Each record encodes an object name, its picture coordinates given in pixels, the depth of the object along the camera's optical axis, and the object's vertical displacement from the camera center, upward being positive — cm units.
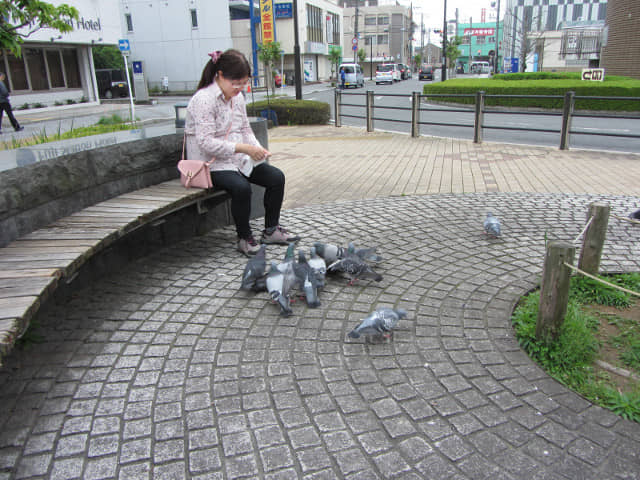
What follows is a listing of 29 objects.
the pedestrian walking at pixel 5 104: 1542 -38
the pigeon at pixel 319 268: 378 -129
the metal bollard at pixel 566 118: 974 -73
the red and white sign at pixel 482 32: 10700 +974
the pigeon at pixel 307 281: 364 -133
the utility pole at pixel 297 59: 1912 +90
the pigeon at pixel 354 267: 392 -134
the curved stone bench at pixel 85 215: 280 -92
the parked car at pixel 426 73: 5856 +93
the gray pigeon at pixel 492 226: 484 -131
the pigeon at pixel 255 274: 382 -134
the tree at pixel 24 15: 462 +67
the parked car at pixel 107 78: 3631 +71
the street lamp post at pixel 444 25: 3768 +393
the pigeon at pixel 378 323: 305 -136
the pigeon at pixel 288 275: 360 -128
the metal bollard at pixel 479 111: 1109 -63
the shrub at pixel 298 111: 1562 -77
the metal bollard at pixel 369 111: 1365 -72
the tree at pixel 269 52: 3448 +213
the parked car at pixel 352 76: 4200 +57
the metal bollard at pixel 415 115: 1220 -77
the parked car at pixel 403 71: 6069 +124
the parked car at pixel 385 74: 5028 +80
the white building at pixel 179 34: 4134 +420
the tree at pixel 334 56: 5949 +309
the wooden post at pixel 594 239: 369 -112
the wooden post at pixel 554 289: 294 -117
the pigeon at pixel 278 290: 349 -133
